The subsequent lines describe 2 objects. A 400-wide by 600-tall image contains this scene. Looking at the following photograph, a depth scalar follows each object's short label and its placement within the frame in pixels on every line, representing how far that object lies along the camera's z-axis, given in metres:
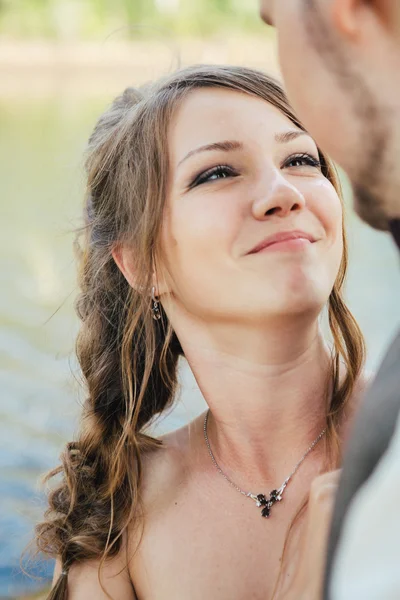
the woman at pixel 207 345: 1.28
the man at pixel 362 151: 0.80
